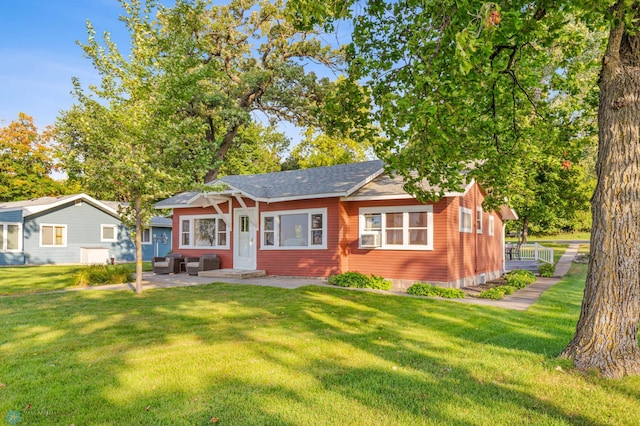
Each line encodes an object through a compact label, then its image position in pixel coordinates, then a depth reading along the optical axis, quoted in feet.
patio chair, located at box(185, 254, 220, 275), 50.78
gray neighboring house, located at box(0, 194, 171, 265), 70.90
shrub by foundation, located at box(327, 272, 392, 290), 39.42
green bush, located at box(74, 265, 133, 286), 40.40
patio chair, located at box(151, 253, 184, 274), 52.85
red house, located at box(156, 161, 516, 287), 40.29
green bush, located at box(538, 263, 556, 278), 54.54
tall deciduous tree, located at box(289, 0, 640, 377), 15.06
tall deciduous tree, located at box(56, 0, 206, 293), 30.96
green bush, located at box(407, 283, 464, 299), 34.86
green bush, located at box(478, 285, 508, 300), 34.53
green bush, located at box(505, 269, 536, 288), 42.58
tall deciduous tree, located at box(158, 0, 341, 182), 70.95
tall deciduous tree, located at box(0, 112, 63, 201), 109.91
